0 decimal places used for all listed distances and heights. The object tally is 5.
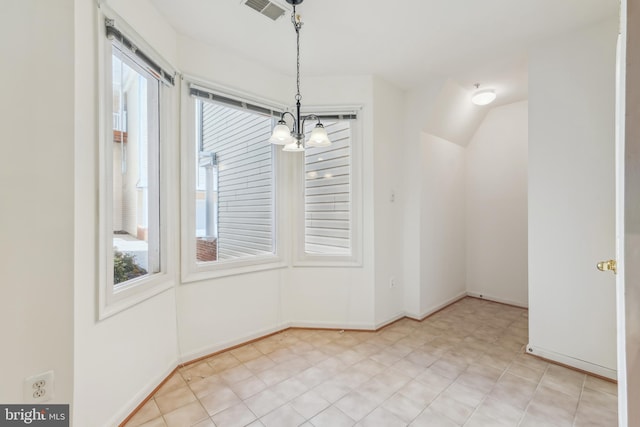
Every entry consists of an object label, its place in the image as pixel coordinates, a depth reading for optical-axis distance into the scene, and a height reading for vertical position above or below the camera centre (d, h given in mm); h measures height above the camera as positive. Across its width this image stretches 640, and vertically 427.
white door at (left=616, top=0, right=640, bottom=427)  706 -7
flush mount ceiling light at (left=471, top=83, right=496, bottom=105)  3195 +1358
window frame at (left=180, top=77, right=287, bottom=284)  2312 +144
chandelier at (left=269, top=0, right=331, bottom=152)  1847 +531
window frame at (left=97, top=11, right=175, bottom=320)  1547 +100
